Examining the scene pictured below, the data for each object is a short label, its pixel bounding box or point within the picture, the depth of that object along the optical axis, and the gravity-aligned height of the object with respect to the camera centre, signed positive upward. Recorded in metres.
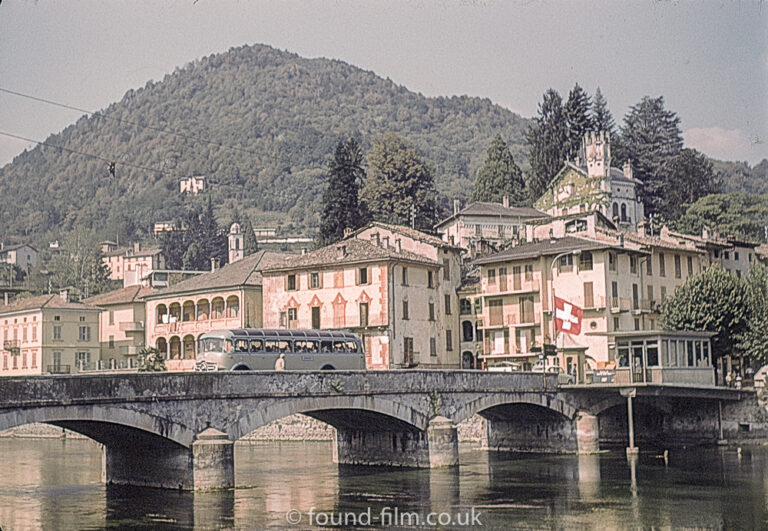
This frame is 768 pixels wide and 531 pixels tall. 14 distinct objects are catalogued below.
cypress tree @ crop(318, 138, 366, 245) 107.09 +19.81
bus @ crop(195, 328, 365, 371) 53.53 +2.59
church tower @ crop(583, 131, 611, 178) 124.19 +27.54
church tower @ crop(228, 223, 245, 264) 179.12 +26.29
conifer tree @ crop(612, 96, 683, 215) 133.38 +31.98
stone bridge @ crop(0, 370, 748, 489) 39.44 -0.60
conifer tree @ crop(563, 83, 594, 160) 138.75 +35.78
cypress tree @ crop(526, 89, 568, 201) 137.62 +32.27
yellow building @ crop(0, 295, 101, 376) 101.69 +6.59
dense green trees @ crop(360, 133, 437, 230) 121.75 +24.39
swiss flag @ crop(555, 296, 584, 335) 62.19 +4.27
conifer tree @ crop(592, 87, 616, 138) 143.88 +37.80
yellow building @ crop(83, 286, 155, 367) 102.94 +7.75
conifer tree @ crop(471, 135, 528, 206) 136.25 +27.50
